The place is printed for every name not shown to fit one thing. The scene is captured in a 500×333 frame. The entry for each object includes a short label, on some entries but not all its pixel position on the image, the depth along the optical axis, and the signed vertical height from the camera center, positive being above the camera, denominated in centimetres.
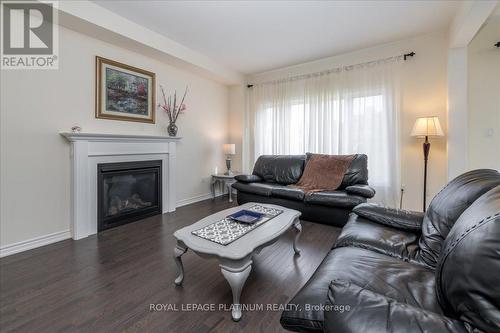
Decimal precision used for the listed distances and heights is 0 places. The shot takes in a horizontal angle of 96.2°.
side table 432 -32
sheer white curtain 347 +86
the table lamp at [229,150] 462 +30
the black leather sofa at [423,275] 63 -44
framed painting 290 +101
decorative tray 188 -46
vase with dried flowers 370 +93
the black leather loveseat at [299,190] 290 -37
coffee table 135 -54
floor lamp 293 +48
